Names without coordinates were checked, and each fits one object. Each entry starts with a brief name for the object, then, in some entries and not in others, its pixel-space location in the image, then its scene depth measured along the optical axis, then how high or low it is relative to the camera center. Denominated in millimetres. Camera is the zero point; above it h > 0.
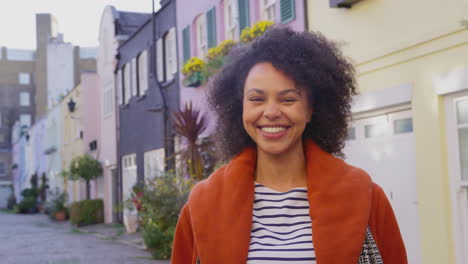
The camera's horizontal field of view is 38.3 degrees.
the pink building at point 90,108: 28672 +3476
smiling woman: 2520 +0
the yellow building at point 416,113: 6980 +751
